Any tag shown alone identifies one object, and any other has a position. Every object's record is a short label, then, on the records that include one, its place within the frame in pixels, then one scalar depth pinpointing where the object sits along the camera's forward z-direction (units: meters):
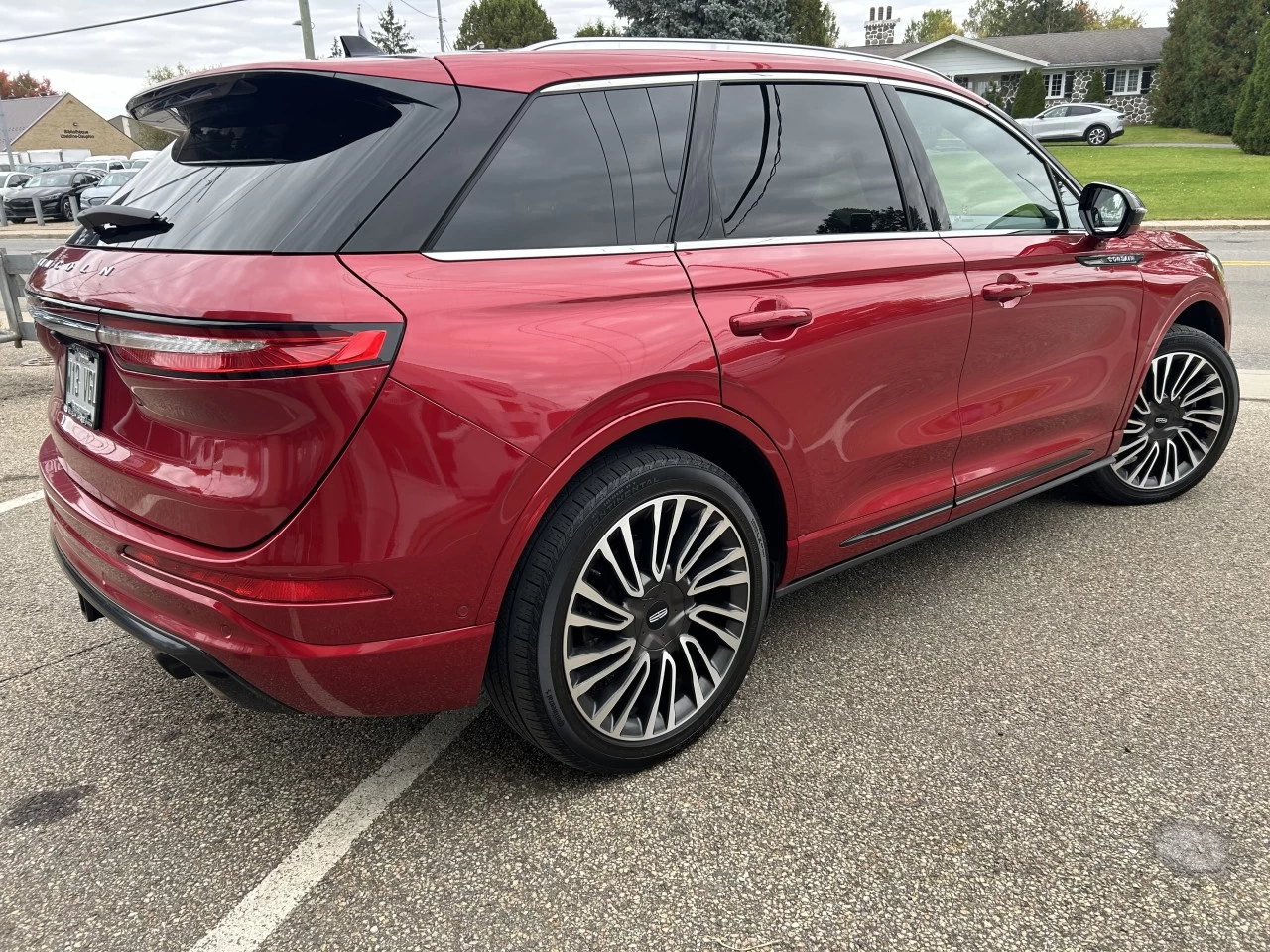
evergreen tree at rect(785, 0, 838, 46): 41.91
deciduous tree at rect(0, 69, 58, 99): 106.31
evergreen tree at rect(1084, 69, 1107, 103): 49.91
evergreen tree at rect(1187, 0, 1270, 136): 38.16
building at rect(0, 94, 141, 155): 78.38
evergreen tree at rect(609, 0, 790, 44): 23.62
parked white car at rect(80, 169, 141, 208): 22.49
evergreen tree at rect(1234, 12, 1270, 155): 31.22
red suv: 1.86
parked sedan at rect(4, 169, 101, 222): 28.72
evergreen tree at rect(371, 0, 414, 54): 62.12
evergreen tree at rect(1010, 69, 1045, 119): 45.25
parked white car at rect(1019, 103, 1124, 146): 38.91
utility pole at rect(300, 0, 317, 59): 20.78
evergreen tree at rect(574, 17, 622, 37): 58.97
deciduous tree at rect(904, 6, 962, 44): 96.12
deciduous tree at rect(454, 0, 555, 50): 56.06
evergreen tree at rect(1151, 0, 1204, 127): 41.62
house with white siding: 50.81
